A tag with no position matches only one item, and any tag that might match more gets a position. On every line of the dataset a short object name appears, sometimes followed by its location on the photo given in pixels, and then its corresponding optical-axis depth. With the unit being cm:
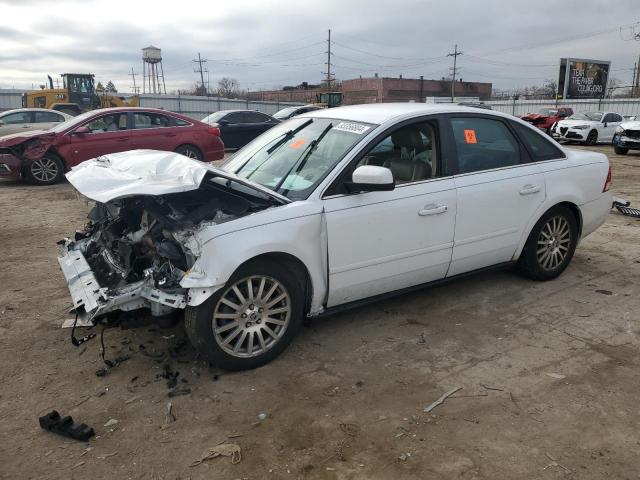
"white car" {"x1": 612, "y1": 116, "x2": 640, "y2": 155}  1575
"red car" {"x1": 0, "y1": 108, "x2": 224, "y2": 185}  1035
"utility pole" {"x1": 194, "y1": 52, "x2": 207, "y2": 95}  7264
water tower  6469
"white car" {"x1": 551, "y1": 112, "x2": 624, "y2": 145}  2023
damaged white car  319
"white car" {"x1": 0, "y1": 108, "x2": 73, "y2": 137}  1348
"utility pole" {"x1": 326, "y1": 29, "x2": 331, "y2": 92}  6184
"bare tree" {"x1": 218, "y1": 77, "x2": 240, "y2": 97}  7252
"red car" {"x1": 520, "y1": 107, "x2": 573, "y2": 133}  2527
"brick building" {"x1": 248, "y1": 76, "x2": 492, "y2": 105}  6599
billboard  3747
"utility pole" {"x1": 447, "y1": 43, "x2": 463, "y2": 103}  6740
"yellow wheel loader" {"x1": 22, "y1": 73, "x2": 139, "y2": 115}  2414
